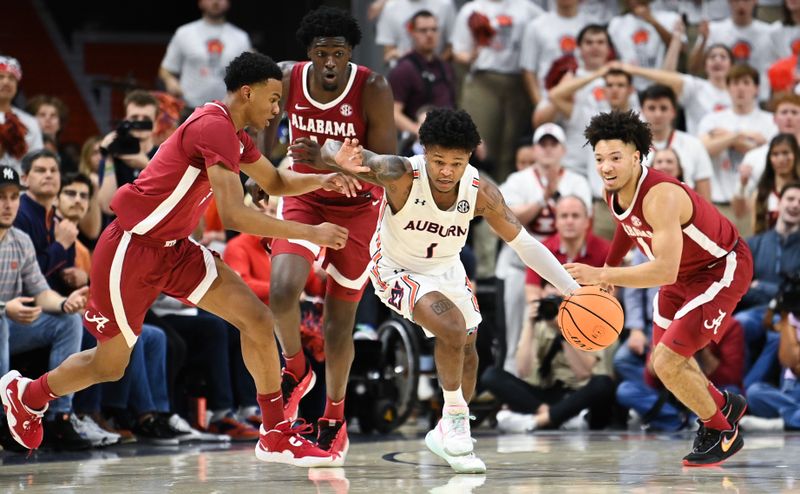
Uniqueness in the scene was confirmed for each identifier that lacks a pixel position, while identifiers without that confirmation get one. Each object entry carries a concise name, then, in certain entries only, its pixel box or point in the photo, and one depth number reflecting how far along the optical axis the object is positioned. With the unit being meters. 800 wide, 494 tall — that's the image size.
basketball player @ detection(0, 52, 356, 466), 12.21
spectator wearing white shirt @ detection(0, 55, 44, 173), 18.58
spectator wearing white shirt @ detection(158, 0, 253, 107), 24.03
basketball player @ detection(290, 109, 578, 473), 12.36
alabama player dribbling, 13.21
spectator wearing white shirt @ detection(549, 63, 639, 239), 21.66
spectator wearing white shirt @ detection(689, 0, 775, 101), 23.97
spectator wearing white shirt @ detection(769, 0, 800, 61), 24.03
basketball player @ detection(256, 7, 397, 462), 13.73
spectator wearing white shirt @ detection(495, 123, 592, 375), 19.91
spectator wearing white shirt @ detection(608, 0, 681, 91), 23.83
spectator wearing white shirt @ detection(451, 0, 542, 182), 23.56
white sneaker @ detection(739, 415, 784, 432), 18.34
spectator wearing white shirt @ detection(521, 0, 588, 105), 23.47
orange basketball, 12.61
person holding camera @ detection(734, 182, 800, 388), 19.03
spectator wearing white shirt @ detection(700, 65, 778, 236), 22.08
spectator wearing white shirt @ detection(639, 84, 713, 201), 20.94
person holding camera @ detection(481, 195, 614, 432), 18.73
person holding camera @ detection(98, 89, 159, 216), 17.64
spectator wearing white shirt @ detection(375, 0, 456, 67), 24.08
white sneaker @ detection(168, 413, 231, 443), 16.98
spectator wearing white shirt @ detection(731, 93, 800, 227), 21.23
